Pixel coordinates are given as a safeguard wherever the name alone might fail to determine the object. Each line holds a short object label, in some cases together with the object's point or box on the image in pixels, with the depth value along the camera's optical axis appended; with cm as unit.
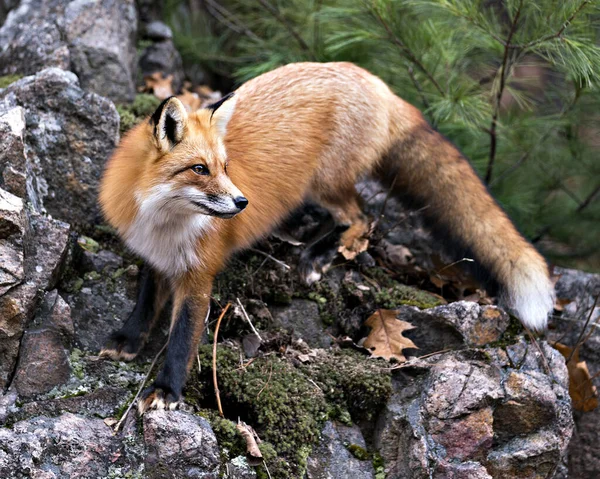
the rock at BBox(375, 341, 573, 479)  731
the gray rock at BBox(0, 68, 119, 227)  883
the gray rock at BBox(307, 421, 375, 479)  712
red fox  711
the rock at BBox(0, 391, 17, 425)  639
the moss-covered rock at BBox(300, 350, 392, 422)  773
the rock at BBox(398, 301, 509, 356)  841
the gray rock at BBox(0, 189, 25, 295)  676
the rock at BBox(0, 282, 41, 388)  671
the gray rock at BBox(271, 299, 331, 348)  862
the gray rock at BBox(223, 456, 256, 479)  658
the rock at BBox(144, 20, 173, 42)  1360
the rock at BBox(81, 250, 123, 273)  825
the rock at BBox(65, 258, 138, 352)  765
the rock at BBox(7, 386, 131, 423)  652
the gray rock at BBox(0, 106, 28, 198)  748
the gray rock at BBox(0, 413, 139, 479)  601
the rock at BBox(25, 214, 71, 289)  720
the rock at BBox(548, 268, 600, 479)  949
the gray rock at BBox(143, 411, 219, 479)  631
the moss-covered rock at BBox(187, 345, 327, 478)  713
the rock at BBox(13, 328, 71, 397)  675
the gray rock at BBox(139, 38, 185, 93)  1316
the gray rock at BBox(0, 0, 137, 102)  1095
